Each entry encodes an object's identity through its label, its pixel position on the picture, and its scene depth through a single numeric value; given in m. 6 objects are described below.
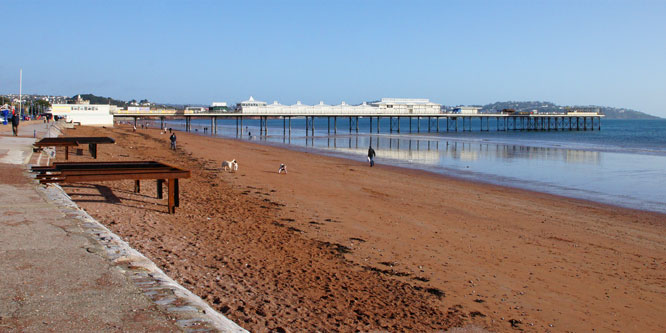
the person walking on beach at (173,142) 28.64
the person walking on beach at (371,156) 25.19
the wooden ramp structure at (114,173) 8.17
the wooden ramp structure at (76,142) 15.32
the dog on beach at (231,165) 18.03
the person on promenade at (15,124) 21.83
